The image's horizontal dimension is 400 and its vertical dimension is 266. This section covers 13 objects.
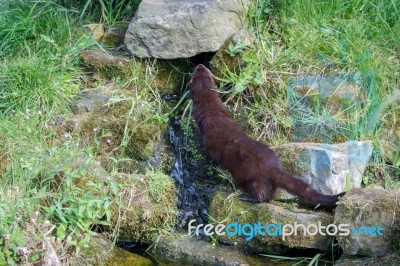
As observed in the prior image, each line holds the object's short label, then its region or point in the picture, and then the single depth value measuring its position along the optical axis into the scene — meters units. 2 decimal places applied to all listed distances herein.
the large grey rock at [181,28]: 7.21
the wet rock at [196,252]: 5.83
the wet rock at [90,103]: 7.18
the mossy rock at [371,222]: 5.38
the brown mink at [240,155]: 5.81
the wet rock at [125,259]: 5.84
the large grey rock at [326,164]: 6.20
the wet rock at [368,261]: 5.34
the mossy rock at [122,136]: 6.86
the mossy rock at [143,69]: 7.43
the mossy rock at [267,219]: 5.71
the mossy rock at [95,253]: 5.66
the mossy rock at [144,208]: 6.11
